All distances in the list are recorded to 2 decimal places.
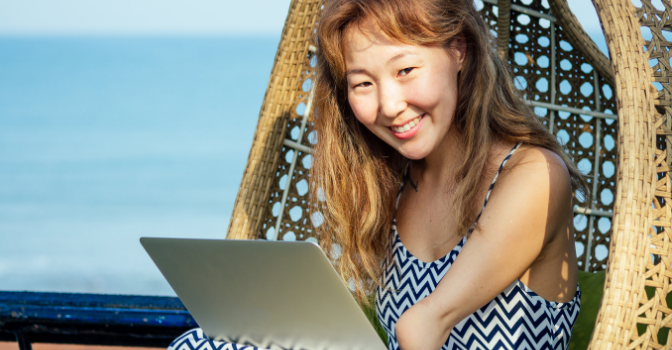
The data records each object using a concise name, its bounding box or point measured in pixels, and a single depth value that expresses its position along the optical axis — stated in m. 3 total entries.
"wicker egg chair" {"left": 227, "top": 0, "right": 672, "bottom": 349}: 2.23
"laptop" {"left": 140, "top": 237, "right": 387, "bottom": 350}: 1.71
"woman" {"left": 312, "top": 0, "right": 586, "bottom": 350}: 1.79
